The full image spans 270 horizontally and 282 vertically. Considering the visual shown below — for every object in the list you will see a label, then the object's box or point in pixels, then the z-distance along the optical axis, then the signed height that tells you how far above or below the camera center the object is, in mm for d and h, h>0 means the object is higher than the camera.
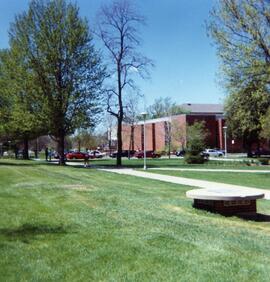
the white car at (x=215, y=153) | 89625 -26
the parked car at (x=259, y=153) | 83456 -188
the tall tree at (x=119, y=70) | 43844 +7252
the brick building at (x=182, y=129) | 96369 +5094
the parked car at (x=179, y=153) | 91269 +63
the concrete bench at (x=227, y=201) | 10664 -1022
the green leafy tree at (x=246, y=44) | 26688 +5696
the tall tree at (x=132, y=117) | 80688 +6295
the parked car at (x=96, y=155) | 88912 -50
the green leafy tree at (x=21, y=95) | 40750 +4991
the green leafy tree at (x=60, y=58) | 40250 +7680
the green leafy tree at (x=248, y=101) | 27647 +2999
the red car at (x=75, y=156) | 74500 -120
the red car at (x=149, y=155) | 86625 -165
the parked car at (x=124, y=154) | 89638 +56
